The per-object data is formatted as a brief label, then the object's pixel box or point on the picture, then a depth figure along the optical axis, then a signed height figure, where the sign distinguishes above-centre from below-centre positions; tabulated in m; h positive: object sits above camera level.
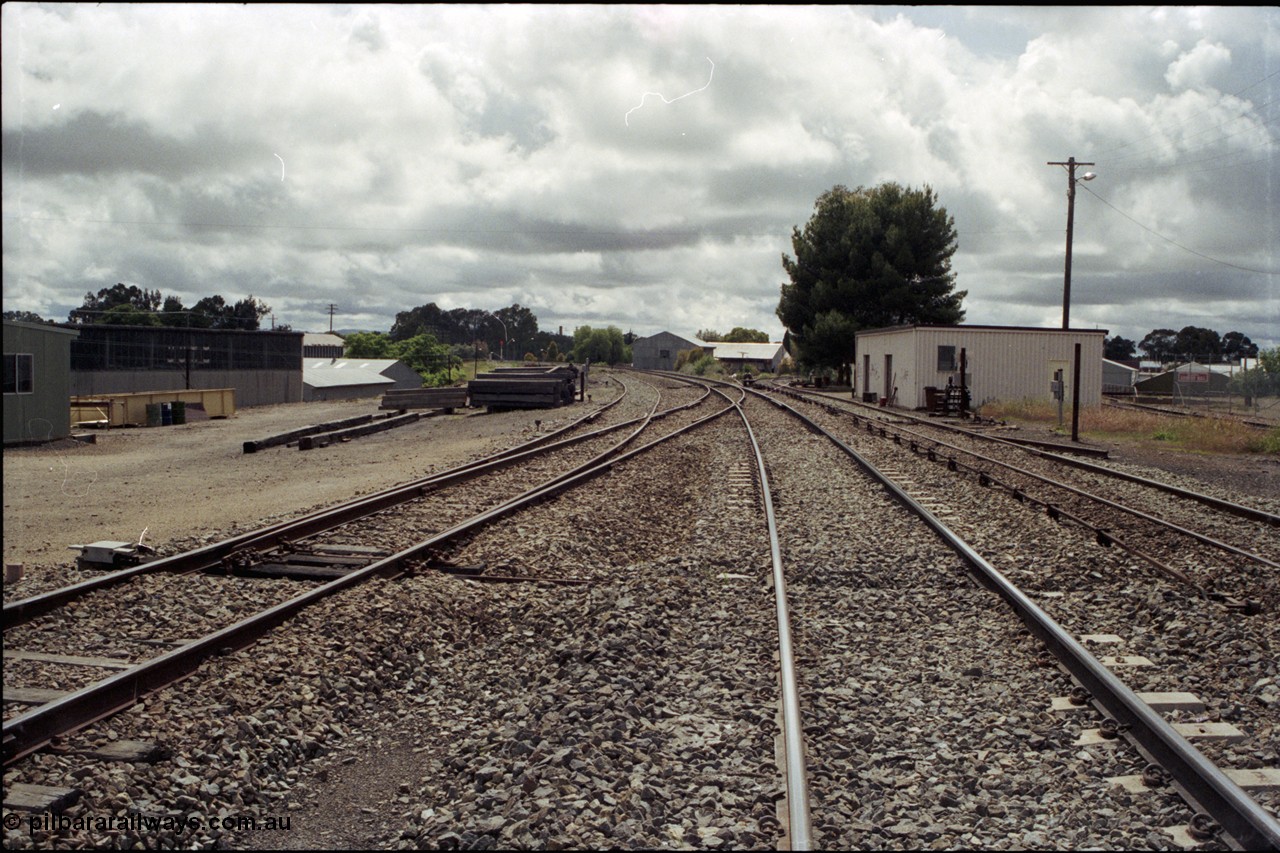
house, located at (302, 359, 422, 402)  54.61 -0.14
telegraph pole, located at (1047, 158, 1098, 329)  38.47 +6.58
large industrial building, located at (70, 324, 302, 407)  39.28 +0.46
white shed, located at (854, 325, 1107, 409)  35.28 +1.02
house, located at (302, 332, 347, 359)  110.88 +2.98
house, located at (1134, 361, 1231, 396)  51.78 +0.53
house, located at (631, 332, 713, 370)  129.50 +4.24
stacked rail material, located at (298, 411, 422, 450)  22.44 -1.47
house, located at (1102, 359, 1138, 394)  68.31 +1.09
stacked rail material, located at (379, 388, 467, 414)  35.28 -0.80
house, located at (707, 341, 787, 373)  110.62 +3.34
